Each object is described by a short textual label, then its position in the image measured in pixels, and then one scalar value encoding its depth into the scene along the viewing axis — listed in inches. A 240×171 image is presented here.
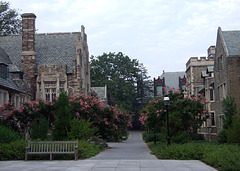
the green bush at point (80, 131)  810.8
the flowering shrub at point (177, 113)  943.0
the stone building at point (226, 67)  1057.5
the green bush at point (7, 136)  736.3
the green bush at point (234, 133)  841.2
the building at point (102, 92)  2493.4
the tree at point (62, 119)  803.4
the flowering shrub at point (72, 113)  962.1
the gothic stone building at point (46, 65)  1237.1
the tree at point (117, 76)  2706.7
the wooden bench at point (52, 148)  633.2
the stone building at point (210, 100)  1451.8
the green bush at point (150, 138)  1585.3
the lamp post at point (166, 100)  794.7
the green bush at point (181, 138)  921.5
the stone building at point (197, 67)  1865.2
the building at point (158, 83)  3262.8
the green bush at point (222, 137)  977.5
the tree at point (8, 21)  1761.8
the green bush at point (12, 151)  642.2
